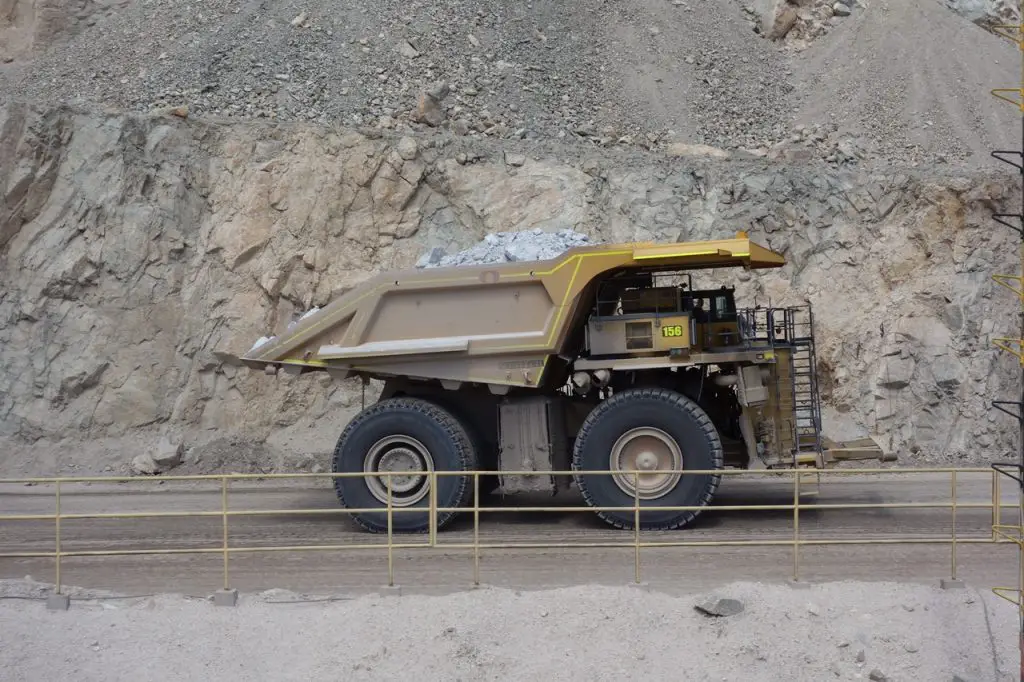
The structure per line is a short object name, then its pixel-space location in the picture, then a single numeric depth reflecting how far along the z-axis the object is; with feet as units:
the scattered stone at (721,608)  27.20
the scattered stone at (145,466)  57.21
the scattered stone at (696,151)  71.56
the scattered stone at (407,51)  77.25
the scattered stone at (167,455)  57.41
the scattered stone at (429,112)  71.15
